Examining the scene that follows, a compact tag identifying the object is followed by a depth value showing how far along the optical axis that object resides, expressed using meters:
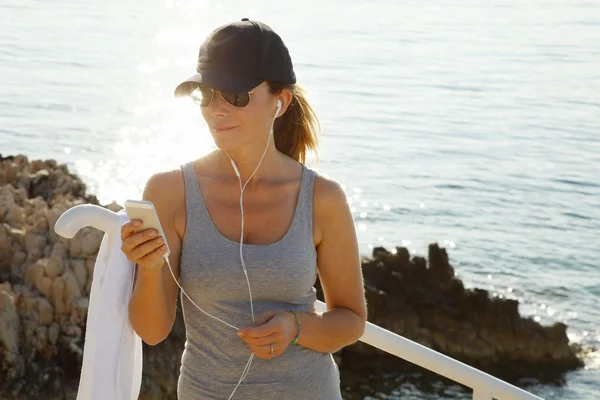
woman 2.78
